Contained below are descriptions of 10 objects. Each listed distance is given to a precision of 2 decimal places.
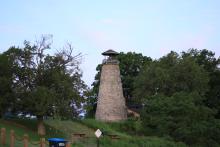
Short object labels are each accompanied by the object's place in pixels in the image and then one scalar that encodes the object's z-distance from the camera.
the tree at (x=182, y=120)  34.50
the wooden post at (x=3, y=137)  19.54
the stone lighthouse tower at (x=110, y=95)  45.63
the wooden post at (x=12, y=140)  18.89
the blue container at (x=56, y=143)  17.57
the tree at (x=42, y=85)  29.49
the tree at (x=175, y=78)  46.76
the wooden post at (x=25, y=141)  17.48
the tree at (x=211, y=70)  51.14
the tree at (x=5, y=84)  29.66
